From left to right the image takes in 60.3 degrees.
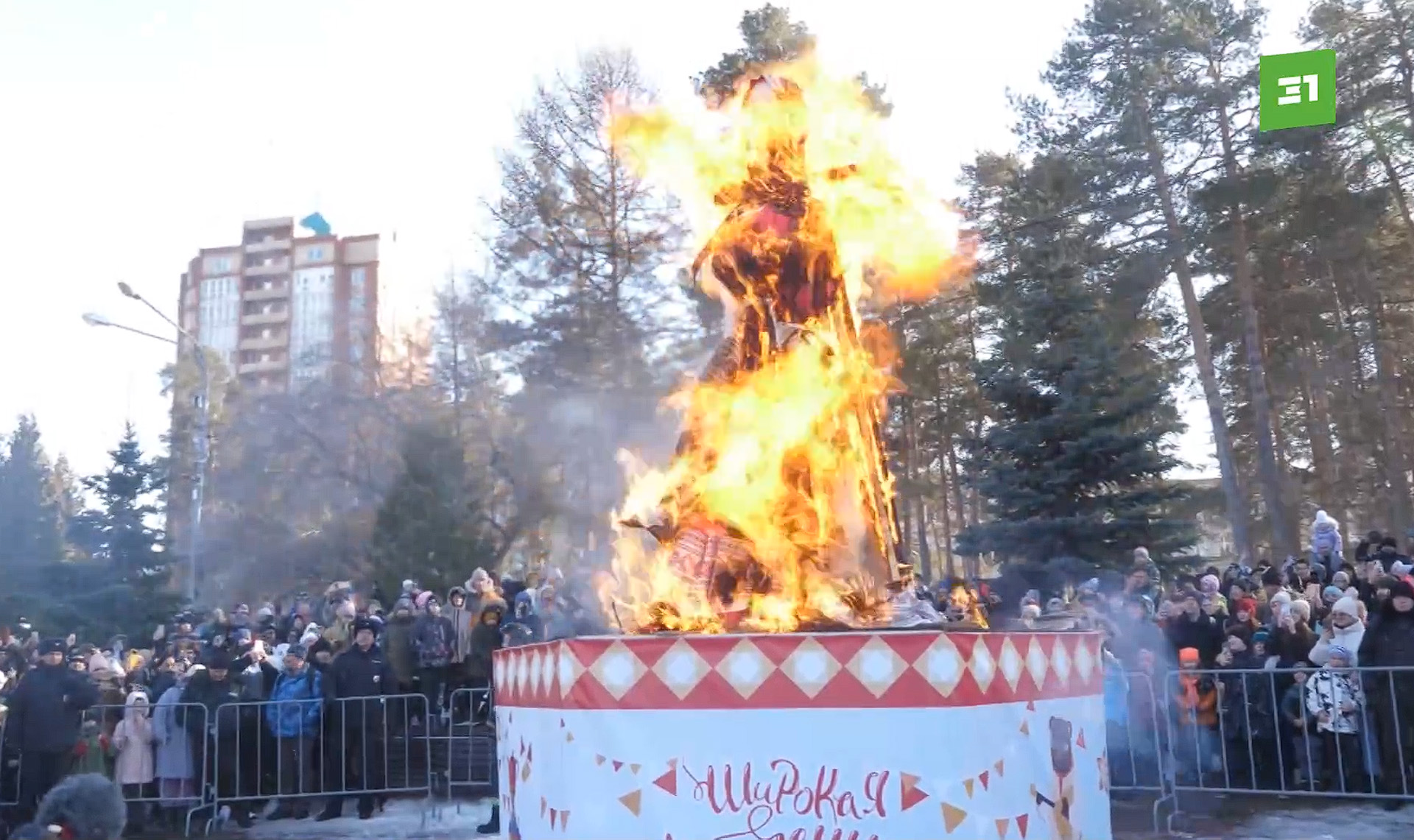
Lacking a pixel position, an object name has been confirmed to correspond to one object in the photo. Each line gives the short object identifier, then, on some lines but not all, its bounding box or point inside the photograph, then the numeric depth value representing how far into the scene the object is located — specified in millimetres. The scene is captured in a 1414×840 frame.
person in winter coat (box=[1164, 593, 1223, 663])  12320
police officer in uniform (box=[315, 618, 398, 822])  12203
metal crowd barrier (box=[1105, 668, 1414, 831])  10312
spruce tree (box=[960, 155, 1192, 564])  19797
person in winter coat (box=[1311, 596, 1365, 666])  10766
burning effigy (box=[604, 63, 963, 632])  7949
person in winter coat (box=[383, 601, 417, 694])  14008
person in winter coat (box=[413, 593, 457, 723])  13961
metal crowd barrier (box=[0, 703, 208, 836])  12367
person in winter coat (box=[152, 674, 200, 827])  12336
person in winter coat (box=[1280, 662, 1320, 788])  10672
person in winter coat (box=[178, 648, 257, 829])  12156
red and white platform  5758
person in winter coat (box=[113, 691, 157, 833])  12328
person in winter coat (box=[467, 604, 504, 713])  13703
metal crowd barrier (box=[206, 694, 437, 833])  12109
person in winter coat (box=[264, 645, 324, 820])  12297
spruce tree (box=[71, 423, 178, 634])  28234
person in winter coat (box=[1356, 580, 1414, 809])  10227
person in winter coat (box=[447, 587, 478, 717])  14109
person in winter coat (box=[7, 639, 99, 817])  11445
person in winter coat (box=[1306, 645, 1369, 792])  10422
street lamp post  26078
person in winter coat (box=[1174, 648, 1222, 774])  11133
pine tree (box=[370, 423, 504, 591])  28875
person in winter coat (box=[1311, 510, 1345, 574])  16391
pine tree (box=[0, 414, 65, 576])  34875
